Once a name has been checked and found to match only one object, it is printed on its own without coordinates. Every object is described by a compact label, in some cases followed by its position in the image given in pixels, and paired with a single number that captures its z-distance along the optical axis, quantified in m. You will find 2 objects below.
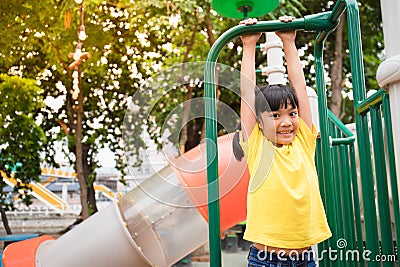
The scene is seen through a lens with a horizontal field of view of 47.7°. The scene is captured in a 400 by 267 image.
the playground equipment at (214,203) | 1.55
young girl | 1.51
